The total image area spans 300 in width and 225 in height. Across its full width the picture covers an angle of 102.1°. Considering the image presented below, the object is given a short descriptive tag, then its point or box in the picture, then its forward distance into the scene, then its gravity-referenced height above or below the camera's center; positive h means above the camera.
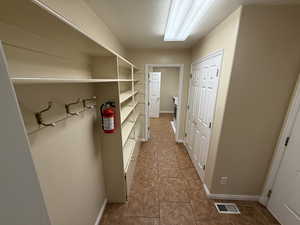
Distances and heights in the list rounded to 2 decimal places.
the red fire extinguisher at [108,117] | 1.25 -0.36
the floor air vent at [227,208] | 1.64 -1.69
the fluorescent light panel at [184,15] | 1.17 +0.73
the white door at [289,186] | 1.35 -1.20
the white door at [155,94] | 5.36 -0.56
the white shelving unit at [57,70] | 0.56 +0.08
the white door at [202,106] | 1.82 -0.43
